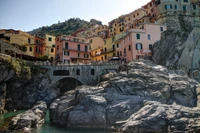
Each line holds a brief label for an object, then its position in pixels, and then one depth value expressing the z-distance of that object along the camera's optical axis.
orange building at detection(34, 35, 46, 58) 68.06
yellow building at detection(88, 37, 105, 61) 74.08
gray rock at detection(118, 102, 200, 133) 25.55
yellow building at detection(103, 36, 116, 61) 68.53
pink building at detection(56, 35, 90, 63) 62.06
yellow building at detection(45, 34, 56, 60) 74.19
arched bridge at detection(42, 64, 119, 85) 52.78
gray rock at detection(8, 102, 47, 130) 28.78
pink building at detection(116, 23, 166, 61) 54.50
